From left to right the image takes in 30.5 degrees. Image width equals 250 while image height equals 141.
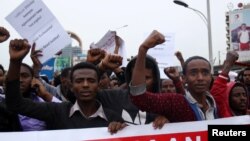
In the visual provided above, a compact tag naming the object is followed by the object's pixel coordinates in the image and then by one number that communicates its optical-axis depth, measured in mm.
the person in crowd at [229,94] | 3502
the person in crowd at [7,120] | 3215
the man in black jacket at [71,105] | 3014
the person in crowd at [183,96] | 2783
